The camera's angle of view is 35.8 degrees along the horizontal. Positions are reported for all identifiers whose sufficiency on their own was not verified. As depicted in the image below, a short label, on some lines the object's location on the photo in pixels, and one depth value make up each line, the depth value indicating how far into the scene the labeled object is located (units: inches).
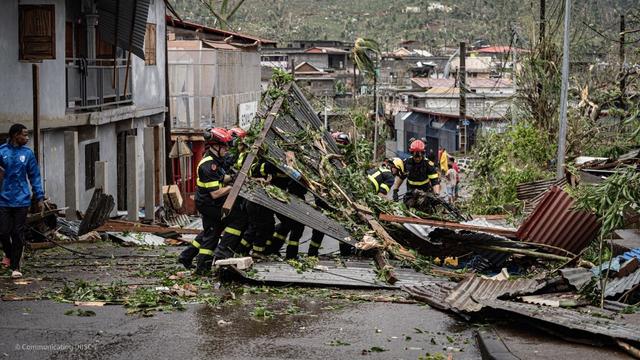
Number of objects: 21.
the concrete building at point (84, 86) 724.0
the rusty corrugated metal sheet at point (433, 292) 364.8
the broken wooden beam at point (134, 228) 709.9
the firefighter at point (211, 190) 461.7
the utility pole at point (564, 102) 776.3
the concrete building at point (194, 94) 1397.6
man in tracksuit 444.5
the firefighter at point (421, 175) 620.7
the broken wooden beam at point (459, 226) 464.8
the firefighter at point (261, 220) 502.0
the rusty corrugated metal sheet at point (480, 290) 350.0
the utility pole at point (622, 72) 1019.3
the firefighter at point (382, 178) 566.9
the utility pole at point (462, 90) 1504.9
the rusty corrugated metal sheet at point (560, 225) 447.2
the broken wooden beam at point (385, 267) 428.5
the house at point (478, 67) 2682.1
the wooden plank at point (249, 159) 442.9
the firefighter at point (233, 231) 458.0
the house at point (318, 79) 2632.9
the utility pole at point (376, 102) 1953.5
